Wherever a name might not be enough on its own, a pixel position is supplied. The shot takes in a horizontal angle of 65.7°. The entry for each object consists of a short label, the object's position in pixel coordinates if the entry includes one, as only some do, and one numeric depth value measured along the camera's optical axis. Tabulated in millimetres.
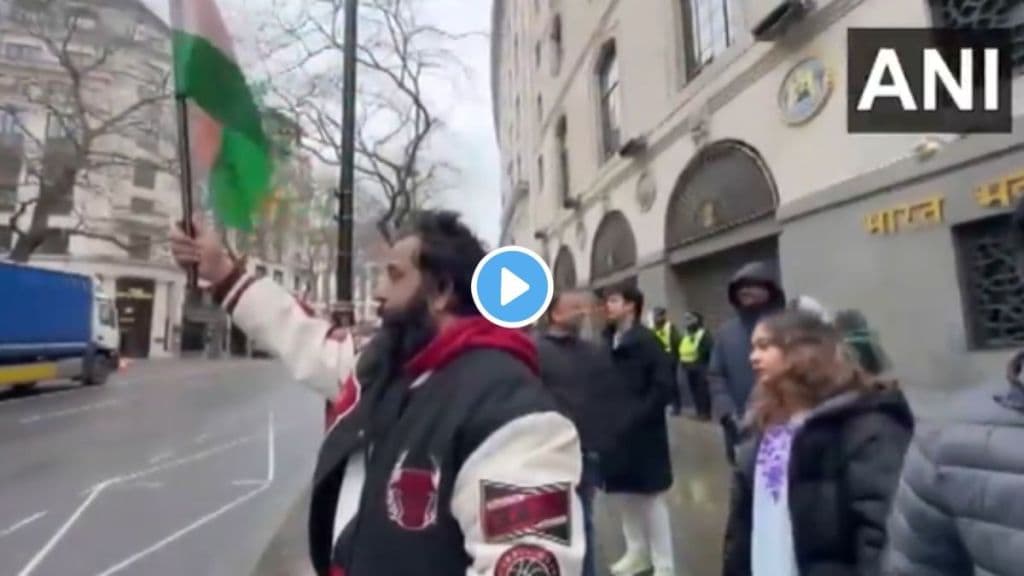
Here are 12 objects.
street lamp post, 4770
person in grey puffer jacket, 1378
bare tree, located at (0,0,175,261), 24969
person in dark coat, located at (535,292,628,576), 4547
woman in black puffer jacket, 2381
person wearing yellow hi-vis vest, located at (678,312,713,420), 12906
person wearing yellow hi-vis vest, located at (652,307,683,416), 12922
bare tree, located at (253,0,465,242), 9078
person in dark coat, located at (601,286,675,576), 5066
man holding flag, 1496
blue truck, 18844
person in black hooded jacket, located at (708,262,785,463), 4664
